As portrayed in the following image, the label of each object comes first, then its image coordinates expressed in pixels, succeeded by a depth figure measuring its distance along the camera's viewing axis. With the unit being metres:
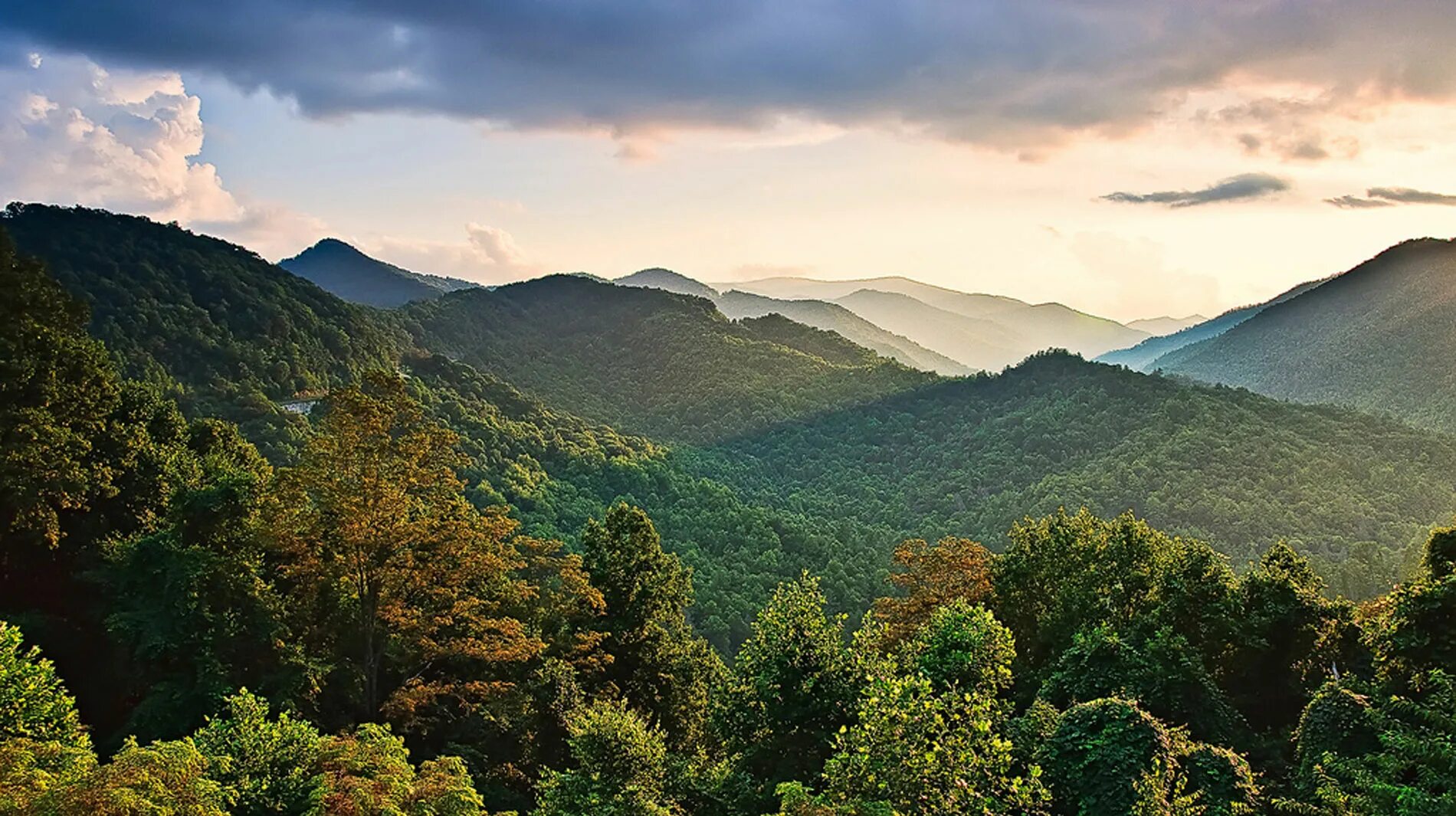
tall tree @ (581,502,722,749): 24.25
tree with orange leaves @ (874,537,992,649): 26.47
